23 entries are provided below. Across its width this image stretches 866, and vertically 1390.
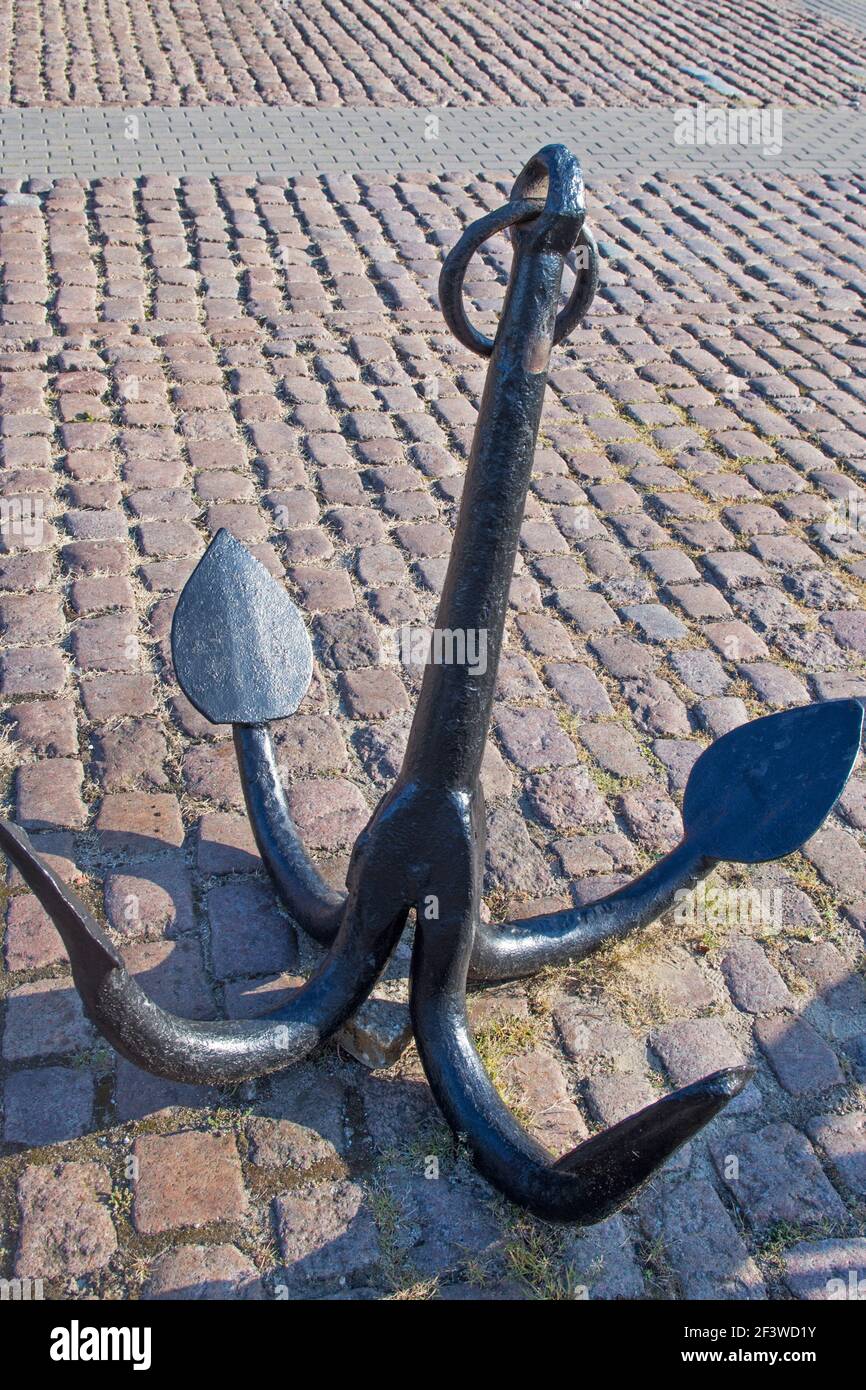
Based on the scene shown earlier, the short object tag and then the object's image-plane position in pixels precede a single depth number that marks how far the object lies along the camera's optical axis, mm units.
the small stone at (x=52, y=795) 2932
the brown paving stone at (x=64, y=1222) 2107
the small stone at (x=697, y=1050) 2523
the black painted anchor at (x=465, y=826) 1938
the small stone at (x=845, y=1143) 2375
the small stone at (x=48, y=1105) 2295
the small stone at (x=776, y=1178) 2303
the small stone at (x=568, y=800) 3094
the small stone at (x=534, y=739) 3250
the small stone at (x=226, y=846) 2871
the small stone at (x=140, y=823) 2900
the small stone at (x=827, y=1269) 2180
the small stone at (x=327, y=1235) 2145
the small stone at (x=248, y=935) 2650
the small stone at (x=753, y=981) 2697
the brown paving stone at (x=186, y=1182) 2199
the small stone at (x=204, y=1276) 2094
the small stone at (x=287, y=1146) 2295
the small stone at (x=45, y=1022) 2436
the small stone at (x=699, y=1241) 2172
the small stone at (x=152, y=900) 2719
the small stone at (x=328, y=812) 2965
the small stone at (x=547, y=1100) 2387
